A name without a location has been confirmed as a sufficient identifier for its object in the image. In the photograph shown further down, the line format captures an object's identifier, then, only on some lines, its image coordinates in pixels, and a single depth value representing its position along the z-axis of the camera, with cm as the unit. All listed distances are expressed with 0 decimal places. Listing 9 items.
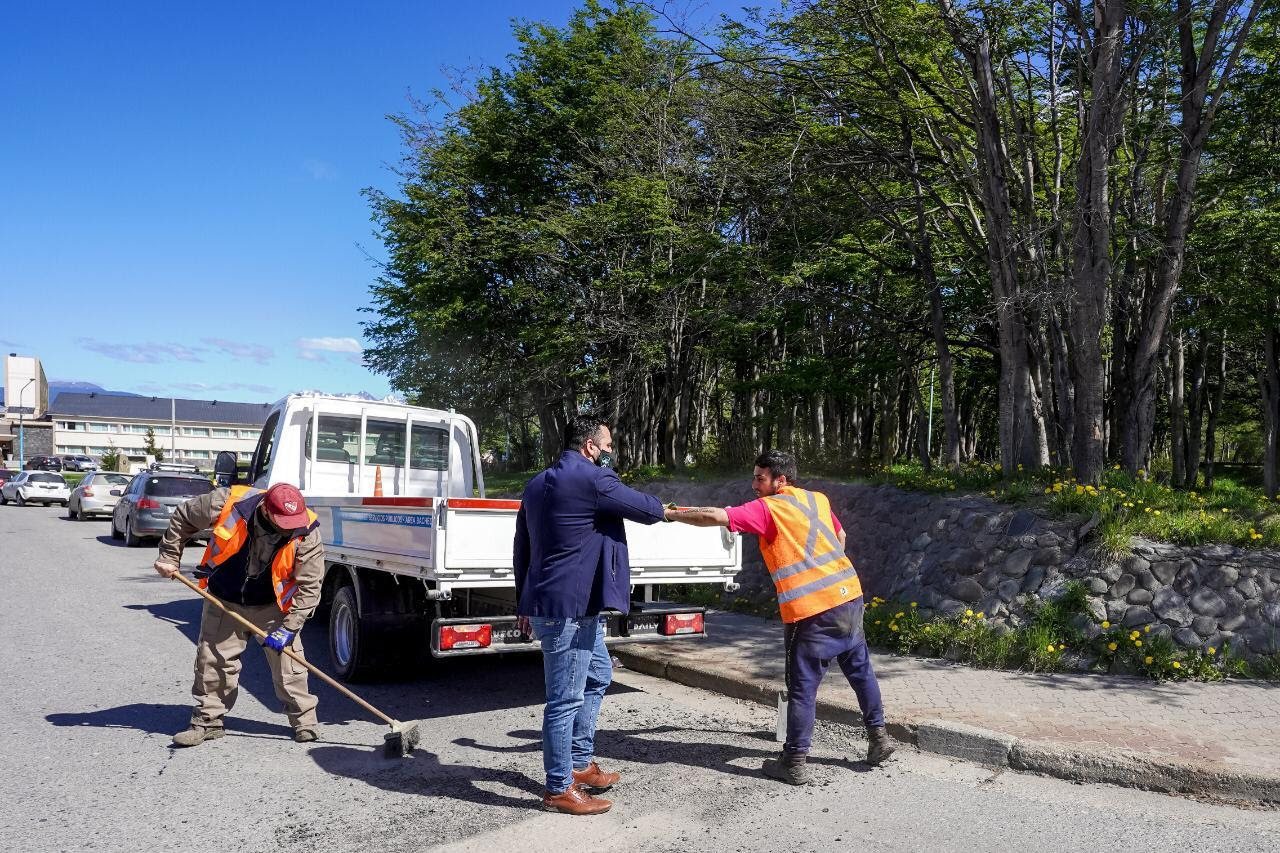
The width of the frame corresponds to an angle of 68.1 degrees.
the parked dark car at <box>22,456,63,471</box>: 5603
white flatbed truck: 631
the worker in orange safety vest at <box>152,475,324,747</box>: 581
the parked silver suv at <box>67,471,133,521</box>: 2750
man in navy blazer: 464
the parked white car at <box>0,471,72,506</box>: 3666
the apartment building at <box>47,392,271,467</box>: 11144
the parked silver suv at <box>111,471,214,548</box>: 1948
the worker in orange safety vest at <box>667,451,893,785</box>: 516
